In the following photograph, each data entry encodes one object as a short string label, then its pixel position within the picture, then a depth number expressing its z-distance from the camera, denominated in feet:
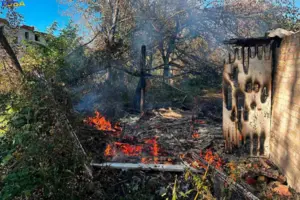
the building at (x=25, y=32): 36.33
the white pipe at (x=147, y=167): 16.24
